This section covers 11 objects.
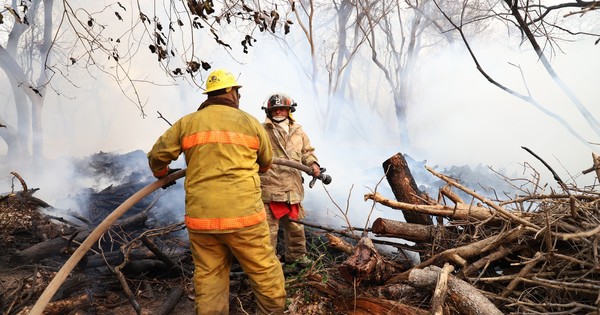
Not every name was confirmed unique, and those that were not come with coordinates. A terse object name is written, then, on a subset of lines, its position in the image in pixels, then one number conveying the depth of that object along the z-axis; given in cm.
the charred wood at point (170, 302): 333
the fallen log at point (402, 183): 368
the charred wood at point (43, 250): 407
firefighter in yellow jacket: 271
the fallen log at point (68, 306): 304
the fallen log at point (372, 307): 254
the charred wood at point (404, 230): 318
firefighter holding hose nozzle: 390
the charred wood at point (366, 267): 285
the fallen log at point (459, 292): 222
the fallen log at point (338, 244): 346
